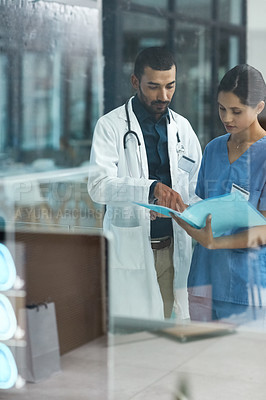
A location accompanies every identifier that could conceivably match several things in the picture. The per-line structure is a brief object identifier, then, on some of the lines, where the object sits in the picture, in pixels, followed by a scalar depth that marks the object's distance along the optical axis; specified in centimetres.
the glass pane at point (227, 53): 428
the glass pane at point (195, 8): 439
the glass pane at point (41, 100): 499
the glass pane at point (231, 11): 432
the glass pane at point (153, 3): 451
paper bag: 527
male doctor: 453
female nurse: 429
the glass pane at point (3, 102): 517
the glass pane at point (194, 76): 441
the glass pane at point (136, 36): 452
